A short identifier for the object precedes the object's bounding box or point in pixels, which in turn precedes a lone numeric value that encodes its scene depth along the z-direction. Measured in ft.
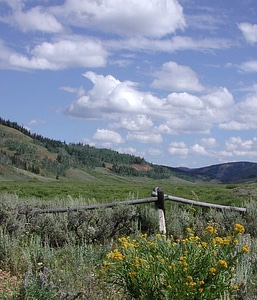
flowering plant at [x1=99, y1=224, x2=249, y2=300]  10.99
